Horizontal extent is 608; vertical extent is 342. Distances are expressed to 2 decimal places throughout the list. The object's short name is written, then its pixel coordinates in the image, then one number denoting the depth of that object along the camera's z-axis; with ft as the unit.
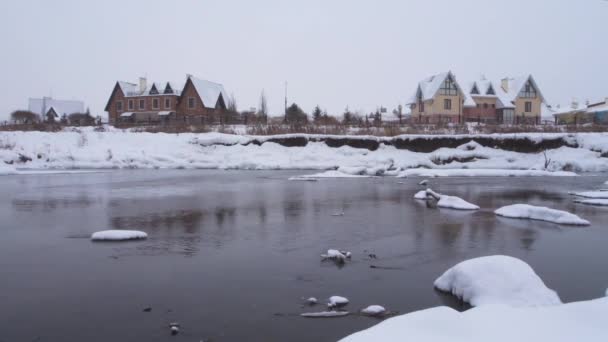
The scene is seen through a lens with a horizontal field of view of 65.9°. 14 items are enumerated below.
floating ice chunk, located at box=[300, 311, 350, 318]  16.62
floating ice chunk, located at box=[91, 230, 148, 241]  28.96
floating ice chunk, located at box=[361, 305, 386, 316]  16.77
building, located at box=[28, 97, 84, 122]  265.54
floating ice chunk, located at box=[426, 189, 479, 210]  42.32
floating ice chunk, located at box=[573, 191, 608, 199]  49.96
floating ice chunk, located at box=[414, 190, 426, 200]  49.45
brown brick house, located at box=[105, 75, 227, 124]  191.31
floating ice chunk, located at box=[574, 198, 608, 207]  46.49
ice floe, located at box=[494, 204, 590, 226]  34.76
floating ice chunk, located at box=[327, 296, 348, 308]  17.54
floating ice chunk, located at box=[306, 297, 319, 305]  17.83
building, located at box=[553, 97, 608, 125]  214.90
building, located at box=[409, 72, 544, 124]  191.01
